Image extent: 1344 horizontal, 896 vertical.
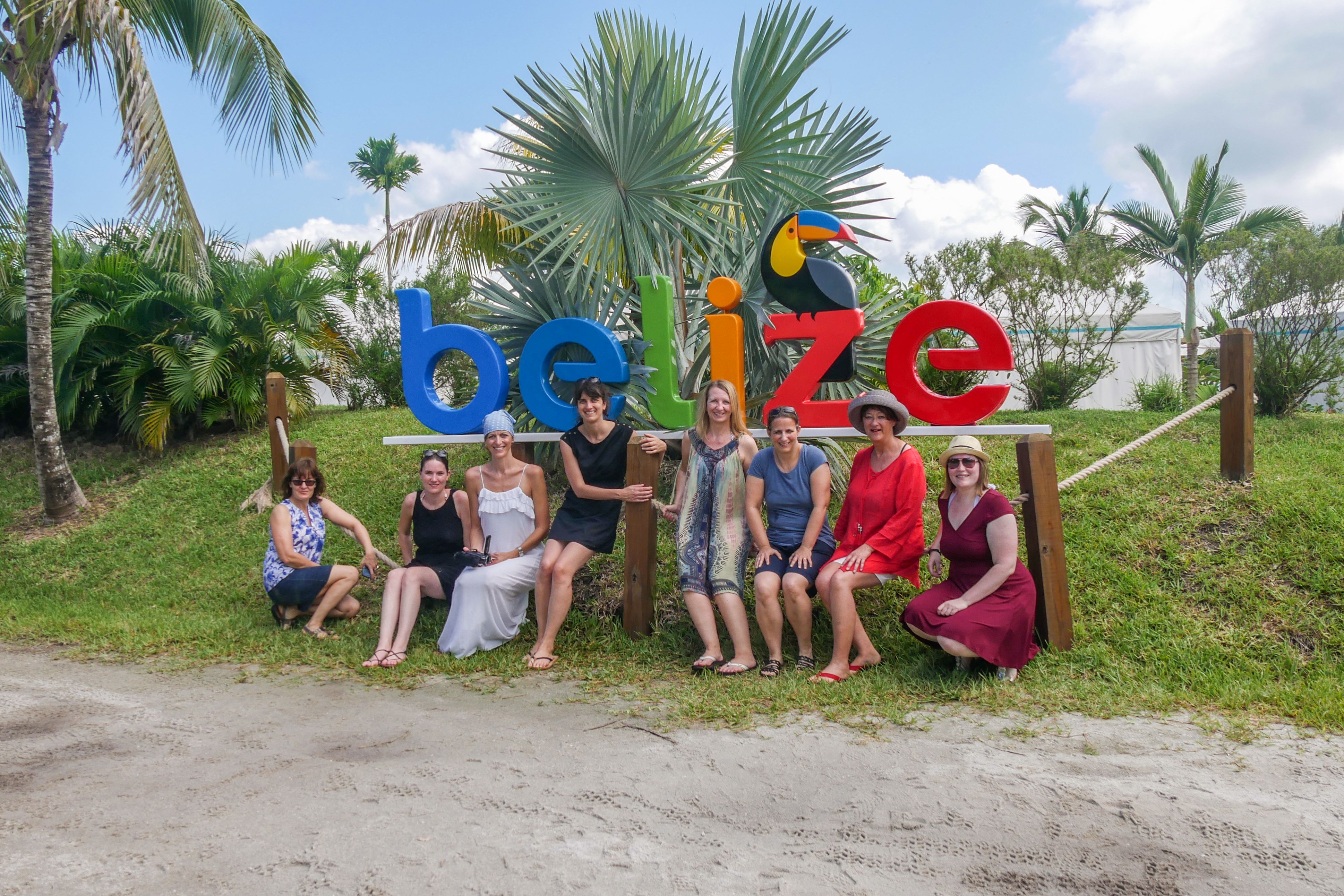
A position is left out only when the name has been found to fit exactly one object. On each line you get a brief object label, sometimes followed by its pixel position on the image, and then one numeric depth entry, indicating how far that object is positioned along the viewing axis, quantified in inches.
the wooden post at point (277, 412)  293.9
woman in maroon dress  182.9
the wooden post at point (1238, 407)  243.3
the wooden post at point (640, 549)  229.8
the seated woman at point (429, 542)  230.8
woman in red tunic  193.6
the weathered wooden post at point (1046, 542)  199.6
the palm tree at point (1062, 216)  1134.4
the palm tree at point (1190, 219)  858.8
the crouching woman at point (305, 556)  250.4
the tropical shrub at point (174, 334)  446.3
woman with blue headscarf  225.3
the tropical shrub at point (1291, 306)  353.1
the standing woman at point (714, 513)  207.3
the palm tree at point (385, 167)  1475.1
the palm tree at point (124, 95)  361.4
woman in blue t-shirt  199.9
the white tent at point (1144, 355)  711.1
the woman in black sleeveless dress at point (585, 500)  221.1
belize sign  223.6
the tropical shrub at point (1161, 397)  486.6
